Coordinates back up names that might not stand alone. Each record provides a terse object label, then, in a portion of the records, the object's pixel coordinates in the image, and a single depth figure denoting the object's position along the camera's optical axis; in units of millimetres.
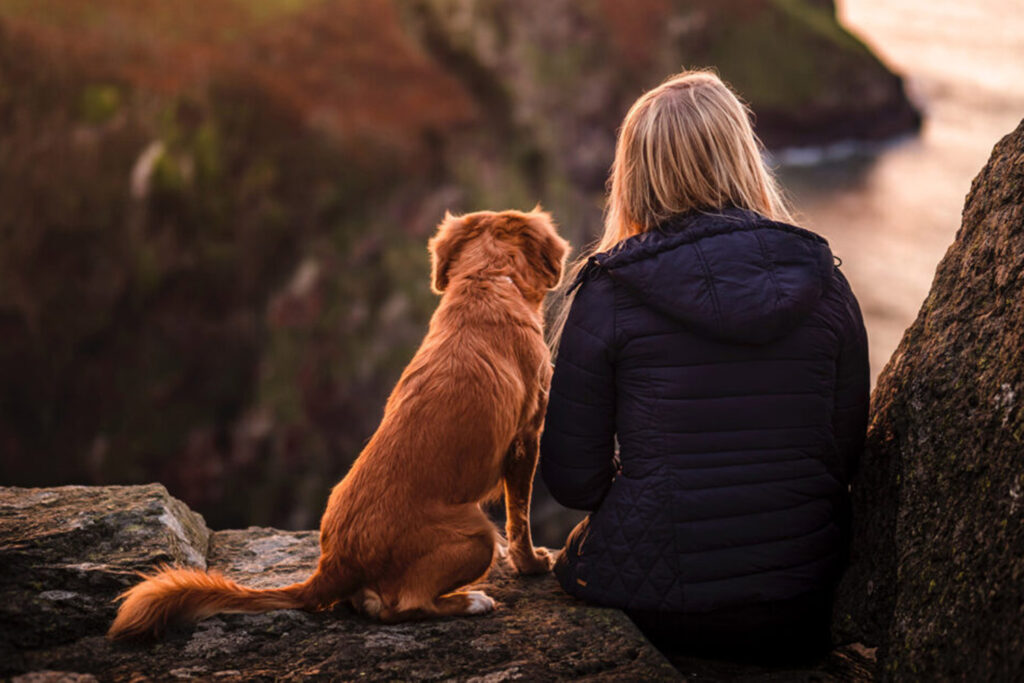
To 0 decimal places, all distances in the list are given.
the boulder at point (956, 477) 2090
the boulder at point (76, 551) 2904
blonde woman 2621
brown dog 2914
